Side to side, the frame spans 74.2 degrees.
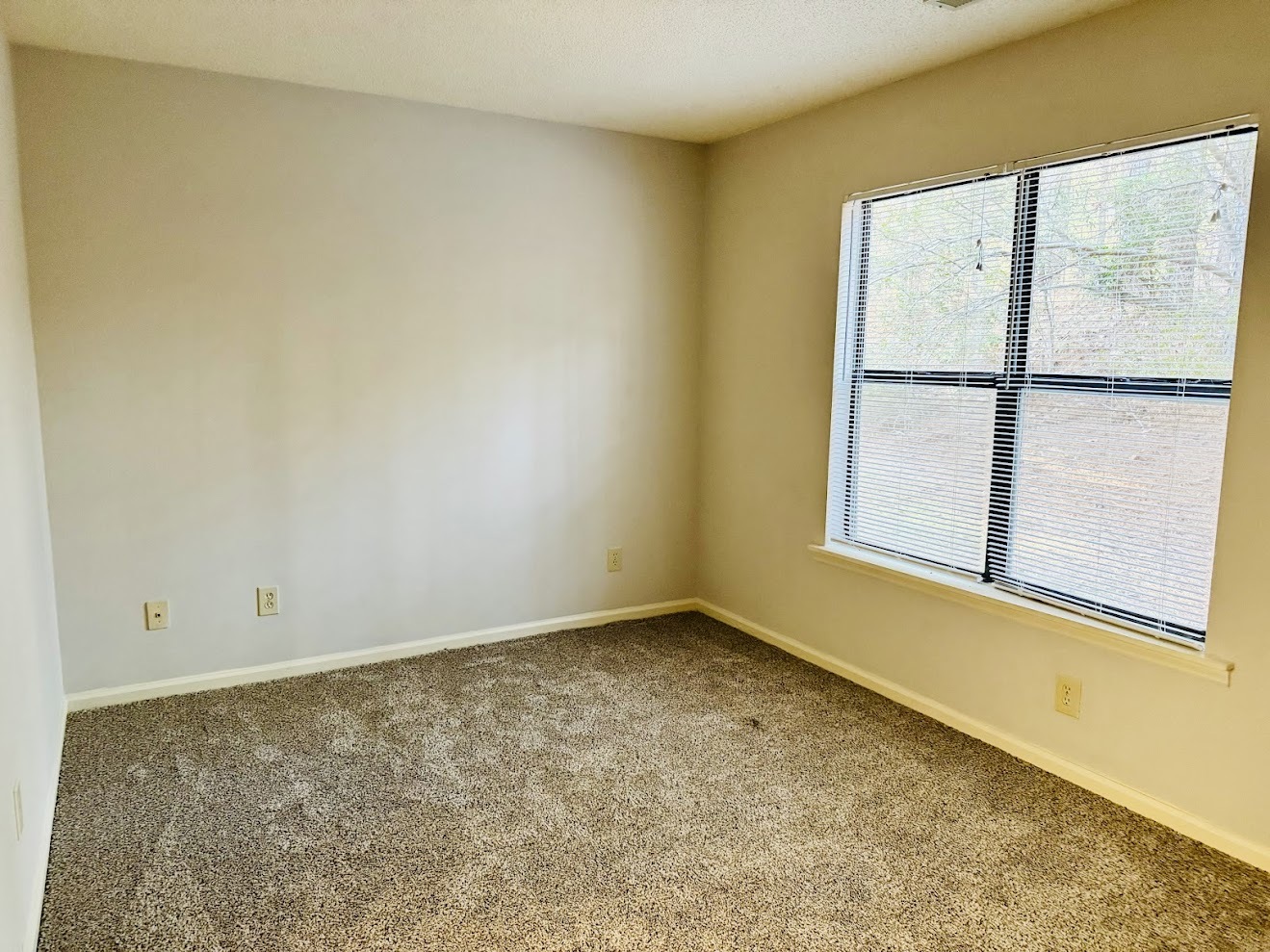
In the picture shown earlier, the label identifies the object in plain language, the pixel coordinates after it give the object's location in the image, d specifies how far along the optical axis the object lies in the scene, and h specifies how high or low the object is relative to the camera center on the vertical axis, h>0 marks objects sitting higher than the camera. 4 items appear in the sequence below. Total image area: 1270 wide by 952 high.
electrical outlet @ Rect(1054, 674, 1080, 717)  2.59 -1.02
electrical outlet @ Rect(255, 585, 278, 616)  3.36 -0.97
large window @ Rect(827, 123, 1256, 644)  2.28 -0.01
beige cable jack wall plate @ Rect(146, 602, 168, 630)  3.18 -0.98
